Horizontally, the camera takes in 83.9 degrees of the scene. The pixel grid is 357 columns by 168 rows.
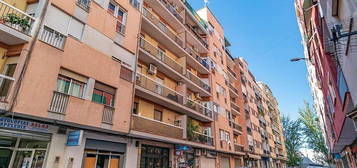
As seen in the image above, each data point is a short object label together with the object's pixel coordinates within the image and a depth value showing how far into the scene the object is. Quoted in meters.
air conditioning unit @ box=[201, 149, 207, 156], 19.62
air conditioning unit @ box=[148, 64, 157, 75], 15.87
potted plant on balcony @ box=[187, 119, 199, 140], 17.70
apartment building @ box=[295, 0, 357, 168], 4.43
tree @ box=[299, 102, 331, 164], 40.72
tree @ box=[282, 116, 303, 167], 55.72
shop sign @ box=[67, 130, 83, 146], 8.70
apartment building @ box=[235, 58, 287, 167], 34.56
